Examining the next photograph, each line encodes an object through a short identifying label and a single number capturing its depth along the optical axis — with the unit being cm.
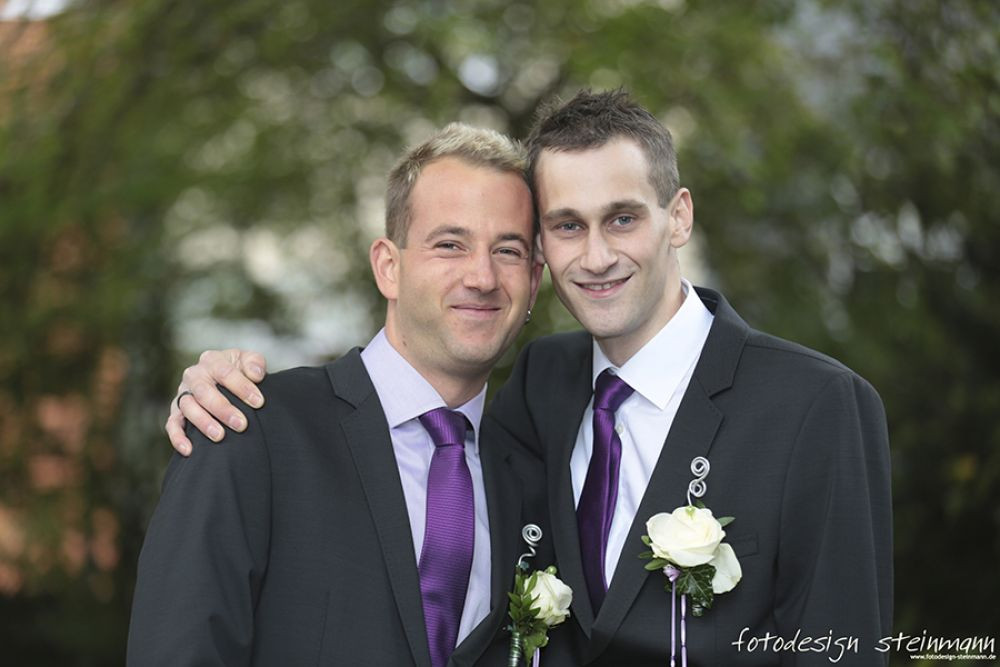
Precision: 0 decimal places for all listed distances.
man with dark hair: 300
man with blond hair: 288
